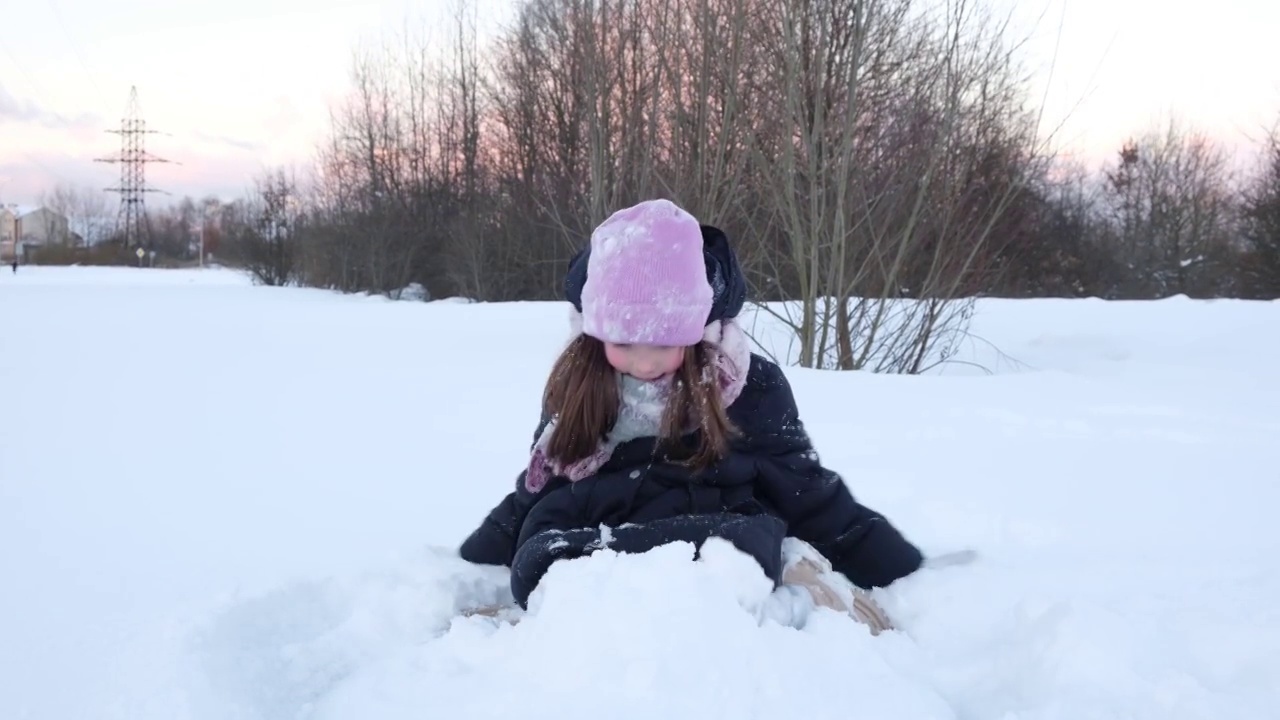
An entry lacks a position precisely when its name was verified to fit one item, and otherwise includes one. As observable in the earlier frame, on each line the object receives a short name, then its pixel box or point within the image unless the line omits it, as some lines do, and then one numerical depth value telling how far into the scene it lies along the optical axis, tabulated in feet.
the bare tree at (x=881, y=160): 20.58
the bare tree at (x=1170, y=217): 82.23
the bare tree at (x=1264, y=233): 65.72
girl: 5.65
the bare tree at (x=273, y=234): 91.56
